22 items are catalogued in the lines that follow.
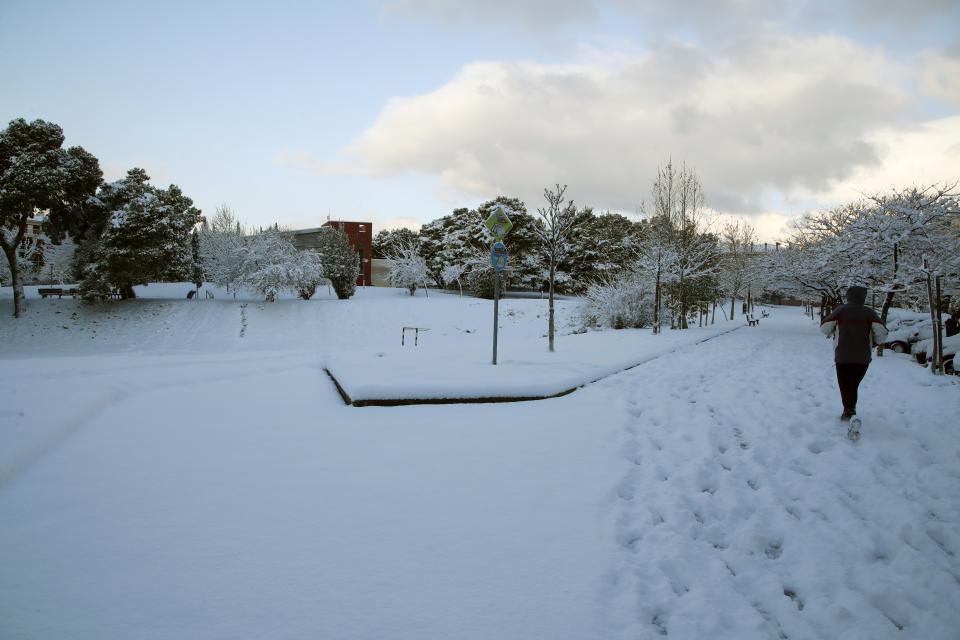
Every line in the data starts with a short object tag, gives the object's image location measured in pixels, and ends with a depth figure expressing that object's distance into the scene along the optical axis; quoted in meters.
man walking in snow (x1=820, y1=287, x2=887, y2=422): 6.48
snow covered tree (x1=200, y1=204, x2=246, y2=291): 35.76
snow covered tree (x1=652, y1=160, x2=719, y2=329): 24.20
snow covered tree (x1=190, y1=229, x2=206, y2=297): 37.72
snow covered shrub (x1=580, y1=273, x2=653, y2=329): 24.19
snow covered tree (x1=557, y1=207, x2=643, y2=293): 44.09
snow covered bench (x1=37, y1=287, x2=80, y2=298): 33.19
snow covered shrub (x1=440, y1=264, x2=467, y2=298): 45.52
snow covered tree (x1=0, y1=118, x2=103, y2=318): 28.38
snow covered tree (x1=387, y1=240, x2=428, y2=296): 42.62
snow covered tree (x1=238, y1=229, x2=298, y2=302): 33.09
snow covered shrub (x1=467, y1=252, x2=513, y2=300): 41.41
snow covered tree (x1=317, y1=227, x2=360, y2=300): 38.34
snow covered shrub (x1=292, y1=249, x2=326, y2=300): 34.31
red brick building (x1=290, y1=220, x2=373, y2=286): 61.65
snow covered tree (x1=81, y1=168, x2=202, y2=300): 30.34
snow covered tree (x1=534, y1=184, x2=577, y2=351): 14.29
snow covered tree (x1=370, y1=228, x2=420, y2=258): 60.56
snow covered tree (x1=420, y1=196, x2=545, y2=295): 44.44
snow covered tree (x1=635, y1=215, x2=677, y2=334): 21.95
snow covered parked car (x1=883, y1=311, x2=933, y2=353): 16.05
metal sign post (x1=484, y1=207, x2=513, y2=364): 9.98
